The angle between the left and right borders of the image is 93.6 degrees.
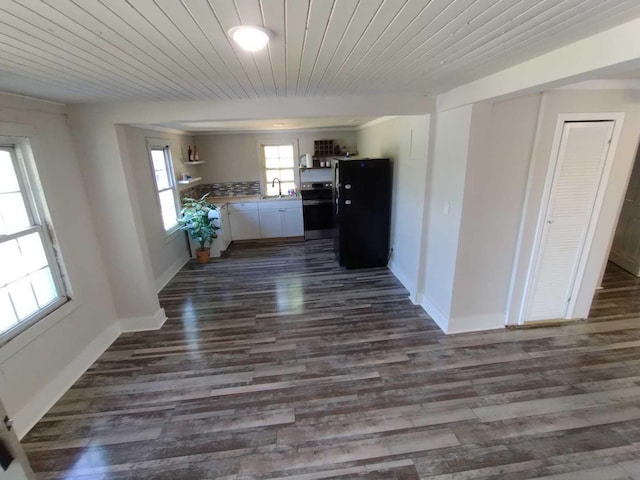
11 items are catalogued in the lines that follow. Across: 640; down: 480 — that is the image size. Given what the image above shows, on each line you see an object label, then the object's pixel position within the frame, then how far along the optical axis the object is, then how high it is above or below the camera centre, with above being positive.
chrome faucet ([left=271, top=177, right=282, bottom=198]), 6.32 -0.60
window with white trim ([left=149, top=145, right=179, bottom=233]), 4.26 -0.38
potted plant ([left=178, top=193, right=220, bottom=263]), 4.69 -0.99
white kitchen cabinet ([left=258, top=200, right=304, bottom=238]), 5.81 -1.19
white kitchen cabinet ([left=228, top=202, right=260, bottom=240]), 5.76 -1.20
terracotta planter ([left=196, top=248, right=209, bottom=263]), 4.91 -1.54
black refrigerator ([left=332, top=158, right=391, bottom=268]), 4.07 -0.78
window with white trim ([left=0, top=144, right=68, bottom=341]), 2.02 -0.64
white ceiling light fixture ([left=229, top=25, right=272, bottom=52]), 1.17 +0.47
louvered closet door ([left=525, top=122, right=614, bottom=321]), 2.50 -0.56
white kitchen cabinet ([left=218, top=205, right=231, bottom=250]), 5.22 -1.22
